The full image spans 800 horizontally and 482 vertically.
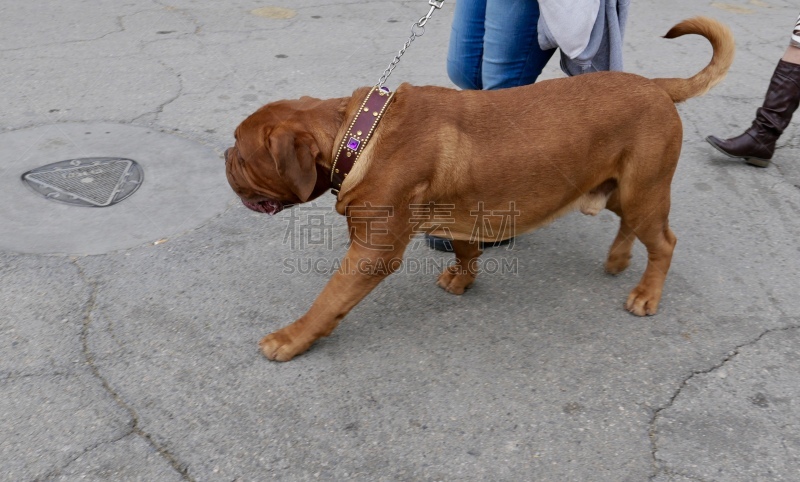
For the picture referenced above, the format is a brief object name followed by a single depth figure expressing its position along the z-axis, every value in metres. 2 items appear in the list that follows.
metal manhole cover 3.94
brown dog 2.71
